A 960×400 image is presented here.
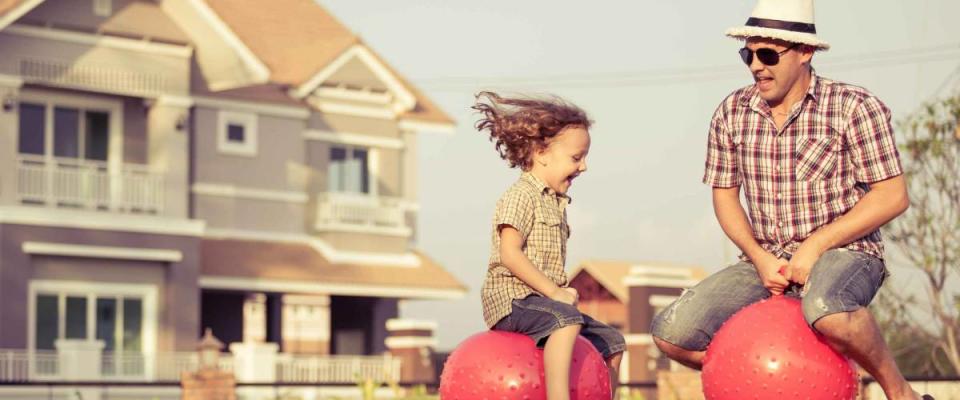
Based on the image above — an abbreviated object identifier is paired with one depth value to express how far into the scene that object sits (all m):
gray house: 35.41
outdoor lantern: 28.54
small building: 42.28
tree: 25.23
